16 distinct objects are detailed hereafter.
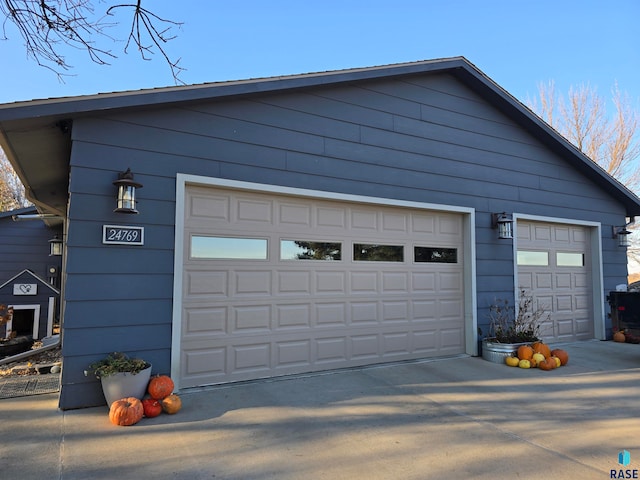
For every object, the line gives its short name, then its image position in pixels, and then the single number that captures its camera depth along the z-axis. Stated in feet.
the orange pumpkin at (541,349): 18.06
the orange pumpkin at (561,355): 18.17
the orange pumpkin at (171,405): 11.64
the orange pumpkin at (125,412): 10.75
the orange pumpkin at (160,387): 11.92
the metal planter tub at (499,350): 18.42
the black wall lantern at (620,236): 26.48
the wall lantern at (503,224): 20.58
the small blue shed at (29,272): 28.12
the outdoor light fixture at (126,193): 12.35
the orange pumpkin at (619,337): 24.56
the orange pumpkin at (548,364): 17.20
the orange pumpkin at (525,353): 17.91
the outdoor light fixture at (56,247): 27.73
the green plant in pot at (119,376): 11.51
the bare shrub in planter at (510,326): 18.63
